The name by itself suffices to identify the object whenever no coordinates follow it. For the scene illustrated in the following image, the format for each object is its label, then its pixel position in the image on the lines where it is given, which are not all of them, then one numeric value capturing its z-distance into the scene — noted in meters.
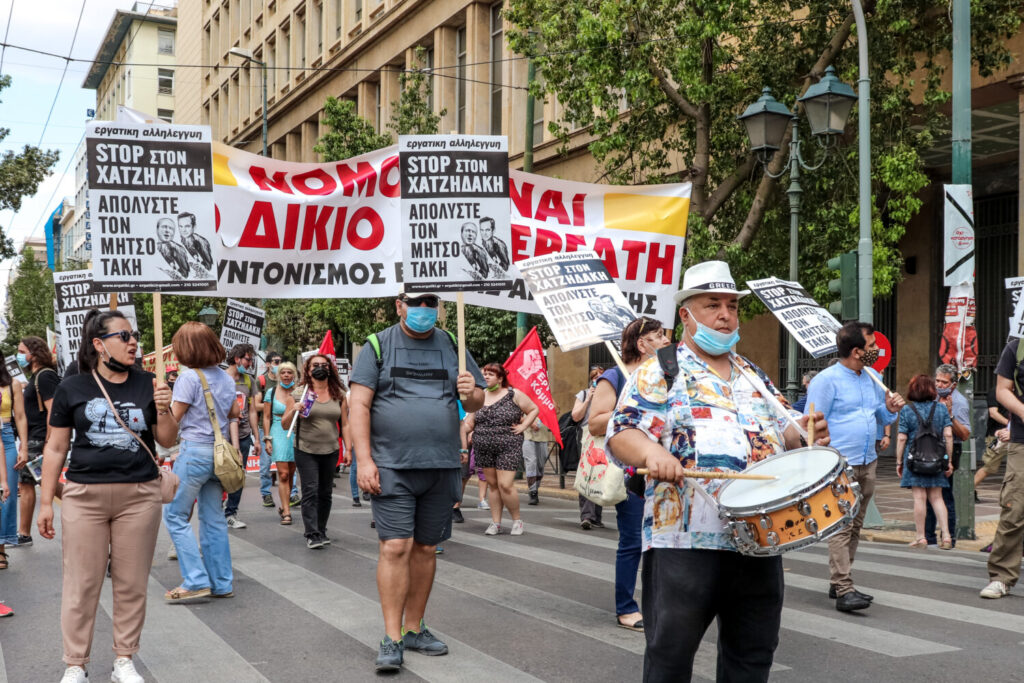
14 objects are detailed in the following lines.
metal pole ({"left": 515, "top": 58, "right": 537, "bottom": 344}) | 19.45
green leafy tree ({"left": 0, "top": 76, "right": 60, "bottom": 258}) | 25.09
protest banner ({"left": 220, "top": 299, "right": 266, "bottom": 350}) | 15.49
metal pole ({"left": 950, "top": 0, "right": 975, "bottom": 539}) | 10.80
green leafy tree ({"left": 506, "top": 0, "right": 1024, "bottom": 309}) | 14.47
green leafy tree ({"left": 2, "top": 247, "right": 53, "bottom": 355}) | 57.56
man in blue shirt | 7.11
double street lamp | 12.27
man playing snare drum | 3.84
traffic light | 11.89
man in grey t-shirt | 5.67
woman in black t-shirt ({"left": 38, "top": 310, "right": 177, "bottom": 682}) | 5.21
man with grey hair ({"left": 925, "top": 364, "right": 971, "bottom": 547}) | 10.89
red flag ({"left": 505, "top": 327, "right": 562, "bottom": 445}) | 13.12
